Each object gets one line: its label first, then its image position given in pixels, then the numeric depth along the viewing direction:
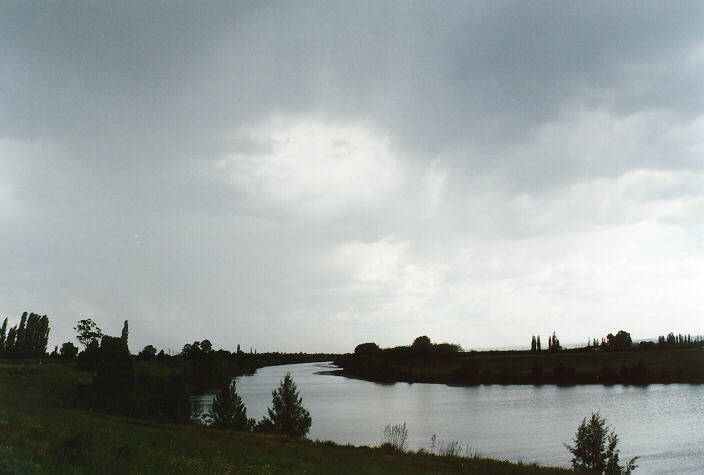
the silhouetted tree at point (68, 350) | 158.12
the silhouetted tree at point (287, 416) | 54.56
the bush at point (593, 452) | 36.62
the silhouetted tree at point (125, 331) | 161.62
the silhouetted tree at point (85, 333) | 138.50
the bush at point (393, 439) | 38.69
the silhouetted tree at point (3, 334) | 154.88
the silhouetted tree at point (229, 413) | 56.25
